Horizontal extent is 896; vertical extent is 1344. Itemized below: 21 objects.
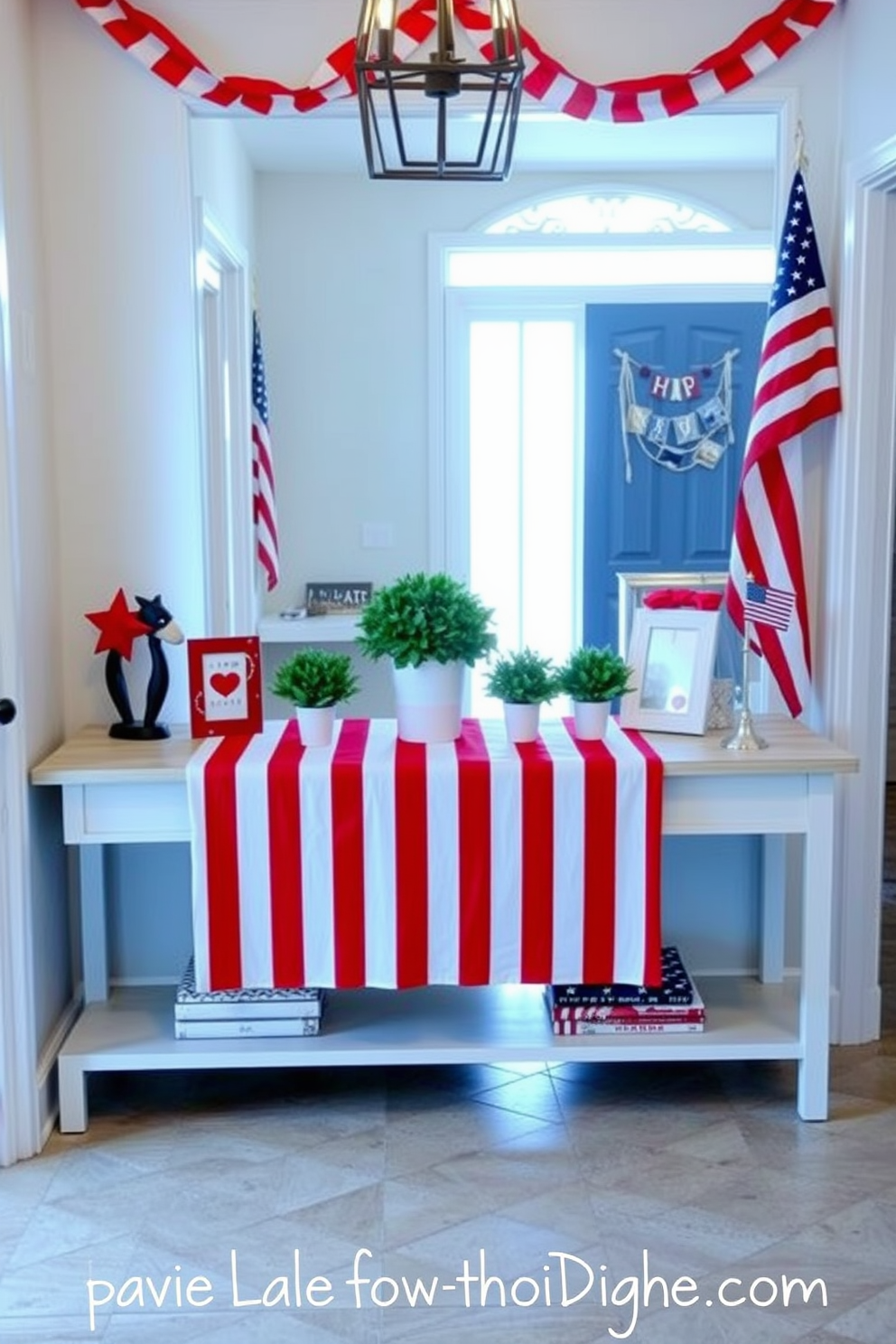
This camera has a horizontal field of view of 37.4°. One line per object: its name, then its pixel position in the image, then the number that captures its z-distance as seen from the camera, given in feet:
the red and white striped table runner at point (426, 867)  8.60
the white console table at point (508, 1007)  8.79
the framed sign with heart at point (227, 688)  9.40
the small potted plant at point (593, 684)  9.04
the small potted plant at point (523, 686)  8.96
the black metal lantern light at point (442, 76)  5.60
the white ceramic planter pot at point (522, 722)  9.02
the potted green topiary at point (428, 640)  8.81
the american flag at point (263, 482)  11.22
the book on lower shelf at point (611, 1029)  9.19
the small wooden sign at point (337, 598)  11.43
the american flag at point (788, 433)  9.79
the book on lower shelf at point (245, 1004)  9.19
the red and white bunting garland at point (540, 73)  9.43
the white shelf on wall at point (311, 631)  11.23
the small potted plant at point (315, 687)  8.98
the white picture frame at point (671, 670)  9.43
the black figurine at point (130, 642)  9.52
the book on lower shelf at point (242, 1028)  9.20
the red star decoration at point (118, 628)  9.57
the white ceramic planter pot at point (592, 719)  9.11
